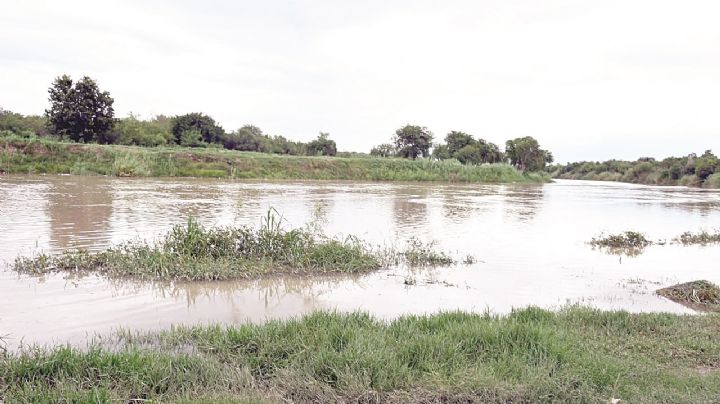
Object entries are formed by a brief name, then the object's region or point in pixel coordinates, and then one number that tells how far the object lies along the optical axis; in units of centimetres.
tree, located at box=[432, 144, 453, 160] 8319
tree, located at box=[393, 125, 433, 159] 7962
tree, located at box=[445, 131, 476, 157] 8556
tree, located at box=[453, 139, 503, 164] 7994
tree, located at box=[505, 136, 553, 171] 7644
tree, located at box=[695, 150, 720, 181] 7011
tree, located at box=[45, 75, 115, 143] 4212
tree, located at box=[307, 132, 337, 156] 7388
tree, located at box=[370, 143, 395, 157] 8388
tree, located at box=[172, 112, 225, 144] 6106
